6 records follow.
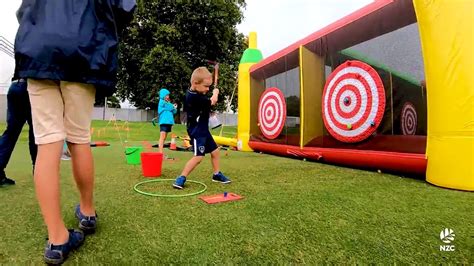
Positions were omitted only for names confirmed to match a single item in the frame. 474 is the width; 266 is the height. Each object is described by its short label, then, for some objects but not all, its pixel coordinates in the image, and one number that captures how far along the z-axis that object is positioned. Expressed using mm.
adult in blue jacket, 1395
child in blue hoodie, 6281
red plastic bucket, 3516
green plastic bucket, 4525
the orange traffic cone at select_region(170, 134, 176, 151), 7286
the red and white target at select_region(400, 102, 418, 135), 3959
